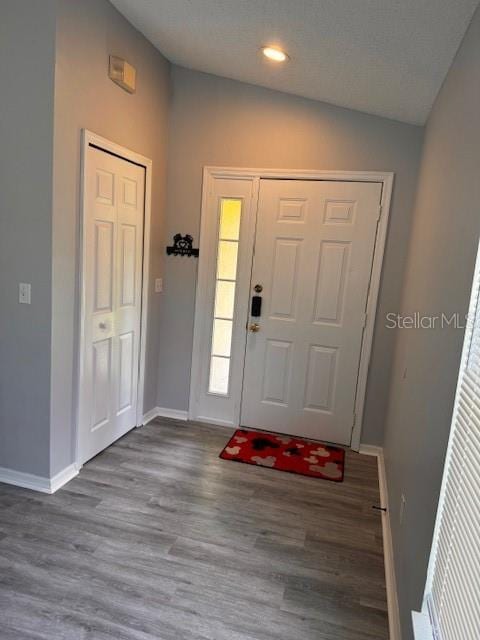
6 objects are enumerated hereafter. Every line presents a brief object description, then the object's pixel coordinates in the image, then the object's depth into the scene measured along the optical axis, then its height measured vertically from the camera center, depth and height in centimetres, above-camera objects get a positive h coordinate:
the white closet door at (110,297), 268 -31
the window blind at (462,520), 95 -58
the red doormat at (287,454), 307 -139
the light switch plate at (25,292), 241 -26
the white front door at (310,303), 327 -27
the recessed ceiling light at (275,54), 247 +120
